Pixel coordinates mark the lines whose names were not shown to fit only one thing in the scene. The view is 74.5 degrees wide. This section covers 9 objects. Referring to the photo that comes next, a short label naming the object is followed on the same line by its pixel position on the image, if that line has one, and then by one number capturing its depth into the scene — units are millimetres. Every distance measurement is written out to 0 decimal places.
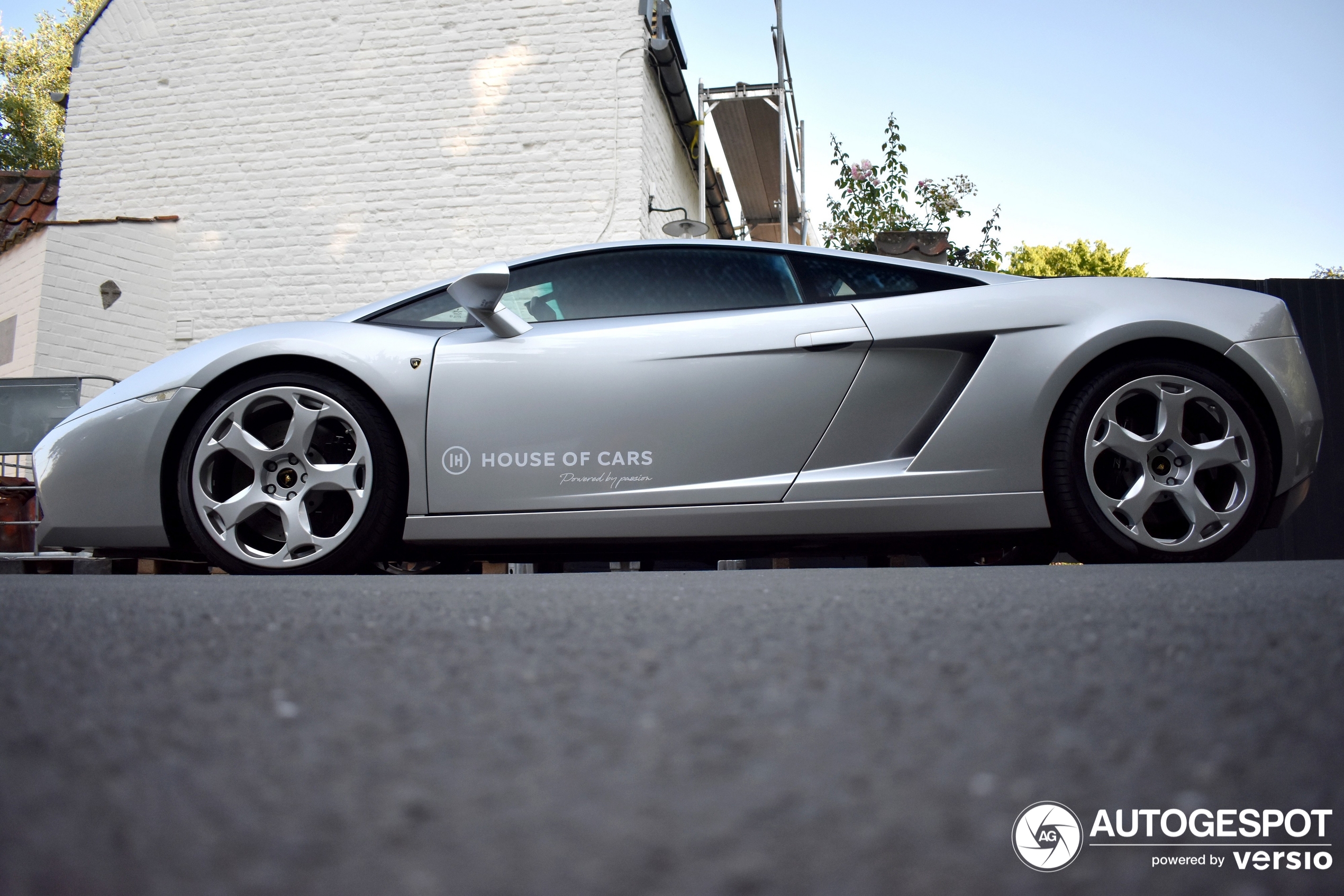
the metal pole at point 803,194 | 10375
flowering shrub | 8906
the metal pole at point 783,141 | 8773
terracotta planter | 7086
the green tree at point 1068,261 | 35250
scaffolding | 9047
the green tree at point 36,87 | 23328
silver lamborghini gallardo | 2637
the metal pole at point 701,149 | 8773
